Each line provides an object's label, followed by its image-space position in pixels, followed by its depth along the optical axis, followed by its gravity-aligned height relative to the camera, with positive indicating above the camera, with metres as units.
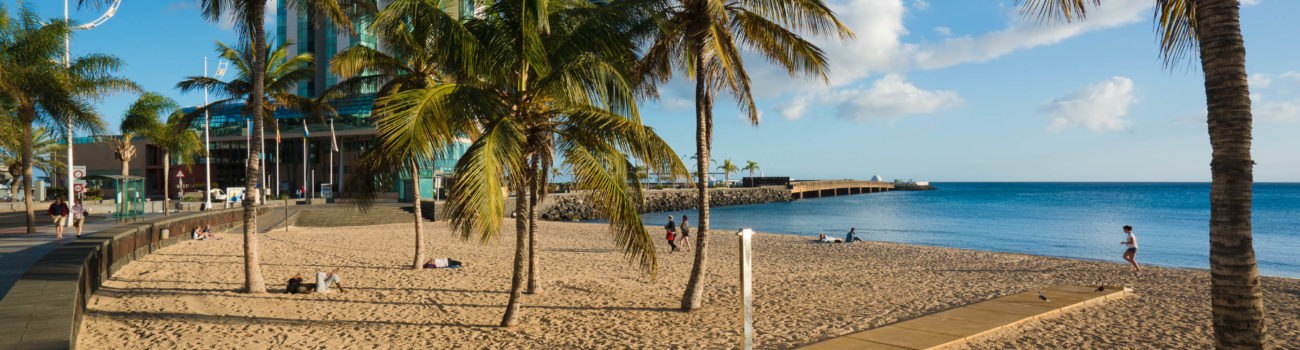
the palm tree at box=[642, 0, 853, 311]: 10.08 +2.10
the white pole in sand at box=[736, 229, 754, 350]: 5.20 -0.77
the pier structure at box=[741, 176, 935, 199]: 108.44 -0.92
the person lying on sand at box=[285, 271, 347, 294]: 12.53 -1.74
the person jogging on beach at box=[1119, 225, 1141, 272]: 16.42 -1.75
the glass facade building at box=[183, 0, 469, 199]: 59.97 +4.87
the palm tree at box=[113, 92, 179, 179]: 30.69 +3.47
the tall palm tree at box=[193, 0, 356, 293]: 11.91 +2.74
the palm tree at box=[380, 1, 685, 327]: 8.63 +1.08
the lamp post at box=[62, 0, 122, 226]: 21.92 +4.41
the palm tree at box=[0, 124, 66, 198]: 52.06 +2.50
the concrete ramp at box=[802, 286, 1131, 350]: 8.59 -2.04
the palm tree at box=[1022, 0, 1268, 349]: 4.45 -0.01
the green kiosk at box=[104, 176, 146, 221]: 27.56 -0.23
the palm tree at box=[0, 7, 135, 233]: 19.42 +3.29
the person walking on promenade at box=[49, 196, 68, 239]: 19.74 -0.57
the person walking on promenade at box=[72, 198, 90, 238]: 20.72 -0.65
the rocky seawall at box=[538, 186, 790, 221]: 54.93 -1.80
